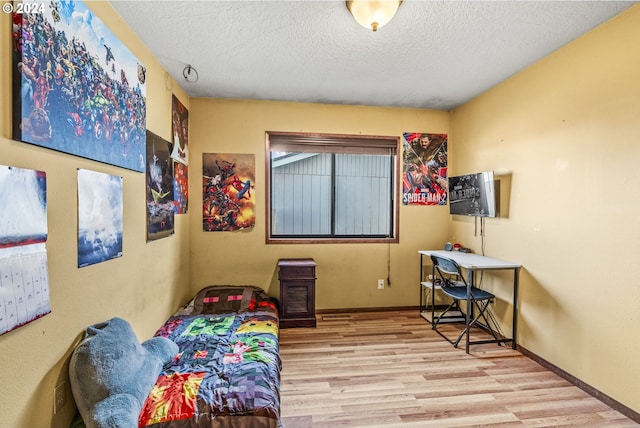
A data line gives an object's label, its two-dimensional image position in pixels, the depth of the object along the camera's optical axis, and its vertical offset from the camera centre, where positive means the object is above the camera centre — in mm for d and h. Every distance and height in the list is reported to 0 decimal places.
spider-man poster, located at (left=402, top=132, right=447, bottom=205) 3920 +526
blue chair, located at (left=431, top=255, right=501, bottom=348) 2906 -890
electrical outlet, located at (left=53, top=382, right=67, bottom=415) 1423 -933
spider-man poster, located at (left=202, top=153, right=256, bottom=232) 3574 +188
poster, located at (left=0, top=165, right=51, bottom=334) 1122 -171
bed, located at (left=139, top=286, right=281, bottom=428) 1559 -1070
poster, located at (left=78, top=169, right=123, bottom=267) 1603 -60
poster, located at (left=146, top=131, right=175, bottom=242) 2441 +167
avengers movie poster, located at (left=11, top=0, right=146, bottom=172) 1229 +625
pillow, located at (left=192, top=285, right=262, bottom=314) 3133 -1011
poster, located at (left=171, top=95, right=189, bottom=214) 3033 +564
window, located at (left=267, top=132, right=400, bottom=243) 3803 +266
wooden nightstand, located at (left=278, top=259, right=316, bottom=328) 3383 -998
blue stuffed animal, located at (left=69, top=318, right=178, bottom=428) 1389 -887
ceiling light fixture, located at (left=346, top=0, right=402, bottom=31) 1759 +1195
